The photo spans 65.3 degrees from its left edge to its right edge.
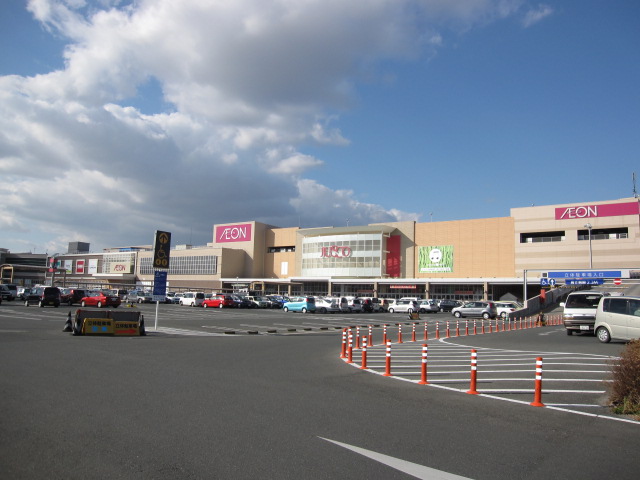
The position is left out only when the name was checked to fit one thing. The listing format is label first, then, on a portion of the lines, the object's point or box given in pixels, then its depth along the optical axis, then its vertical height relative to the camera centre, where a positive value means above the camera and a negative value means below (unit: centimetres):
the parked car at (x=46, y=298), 4150 -75
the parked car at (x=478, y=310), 4316 -57
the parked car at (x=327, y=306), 4794 -72
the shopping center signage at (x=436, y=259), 7966 +693
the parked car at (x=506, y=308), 4214 -29
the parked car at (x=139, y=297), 6009 -63
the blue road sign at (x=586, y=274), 4153 +287
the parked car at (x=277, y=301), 6066 -54
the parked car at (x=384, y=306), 5568 -65
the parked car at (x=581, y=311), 2247 -18
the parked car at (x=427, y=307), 5338 -54
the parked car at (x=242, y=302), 5419 -71
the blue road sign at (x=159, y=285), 2542 +39
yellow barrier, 1994 -130
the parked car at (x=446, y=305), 5762 -31
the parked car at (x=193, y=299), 5462 -61
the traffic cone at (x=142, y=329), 2120 -156
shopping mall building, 6688 +745
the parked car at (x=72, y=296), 4825 -61
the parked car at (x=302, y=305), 4762 -72
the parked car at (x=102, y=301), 4444 -89
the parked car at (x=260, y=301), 5772 -59
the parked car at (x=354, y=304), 5112 -50
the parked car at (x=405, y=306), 5162 -57
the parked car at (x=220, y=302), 5241 -74
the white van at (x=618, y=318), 1777 -38
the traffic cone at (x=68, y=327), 2045 -154
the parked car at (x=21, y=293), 5523 -58
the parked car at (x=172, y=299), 6366 -75
